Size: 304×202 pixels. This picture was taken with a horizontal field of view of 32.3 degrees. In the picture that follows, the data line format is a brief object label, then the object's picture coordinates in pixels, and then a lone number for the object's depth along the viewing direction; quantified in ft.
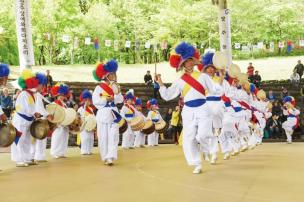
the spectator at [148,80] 84.56
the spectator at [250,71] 76.21
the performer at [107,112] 33.99
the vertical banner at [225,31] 68.85
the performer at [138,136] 55.65
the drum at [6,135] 31.73
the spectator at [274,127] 63.46
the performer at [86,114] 45.14
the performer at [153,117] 58.49
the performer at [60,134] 41.83
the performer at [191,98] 28.32
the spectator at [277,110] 63.98
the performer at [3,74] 31.55
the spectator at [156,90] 76.73
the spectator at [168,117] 66.44
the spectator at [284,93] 69.78
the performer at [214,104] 32.71
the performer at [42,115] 35.58
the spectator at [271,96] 66.95
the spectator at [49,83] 65.53
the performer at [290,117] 56.34
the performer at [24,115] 34.88
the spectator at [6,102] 57.67
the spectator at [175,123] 61.68
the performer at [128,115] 52.29
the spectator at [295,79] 79.15
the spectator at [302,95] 72.77
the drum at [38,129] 35.14
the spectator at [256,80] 74.98
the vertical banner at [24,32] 48.92
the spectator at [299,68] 78.95
